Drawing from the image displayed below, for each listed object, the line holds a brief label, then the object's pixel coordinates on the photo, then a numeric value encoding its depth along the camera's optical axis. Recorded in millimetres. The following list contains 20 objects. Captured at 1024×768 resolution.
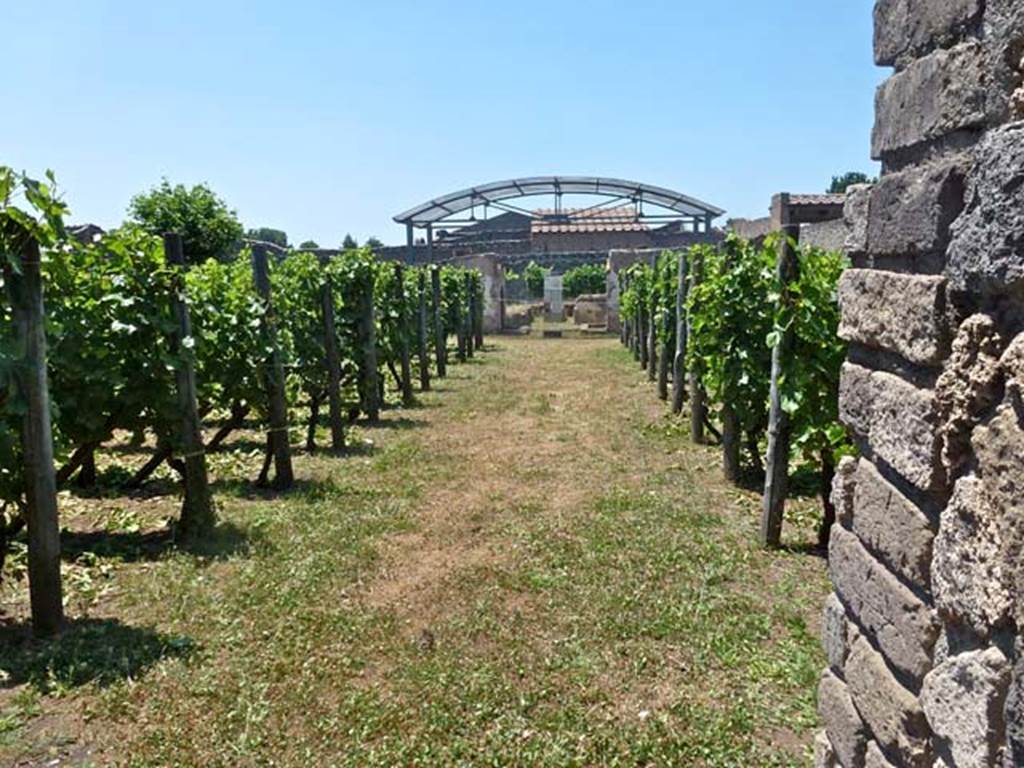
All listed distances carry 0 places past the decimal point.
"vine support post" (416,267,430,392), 13180
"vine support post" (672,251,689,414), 9748
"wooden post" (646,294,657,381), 13584
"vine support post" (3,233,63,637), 3834
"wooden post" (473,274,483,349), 21597
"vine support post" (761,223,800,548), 5199
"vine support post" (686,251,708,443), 8398
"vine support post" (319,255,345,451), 8609
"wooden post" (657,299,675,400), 11164
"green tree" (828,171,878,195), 49056
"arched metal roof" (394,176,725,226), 34906
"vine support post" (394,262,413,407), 11742
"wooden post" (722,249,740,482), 6875
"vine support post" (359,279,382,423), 10000
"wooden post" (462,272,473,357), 19000
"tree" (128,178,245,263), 25484
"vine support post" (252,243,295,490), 6891
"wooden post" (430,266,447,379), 13966
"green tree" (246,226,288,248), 62606
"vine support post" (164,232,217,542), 5422
